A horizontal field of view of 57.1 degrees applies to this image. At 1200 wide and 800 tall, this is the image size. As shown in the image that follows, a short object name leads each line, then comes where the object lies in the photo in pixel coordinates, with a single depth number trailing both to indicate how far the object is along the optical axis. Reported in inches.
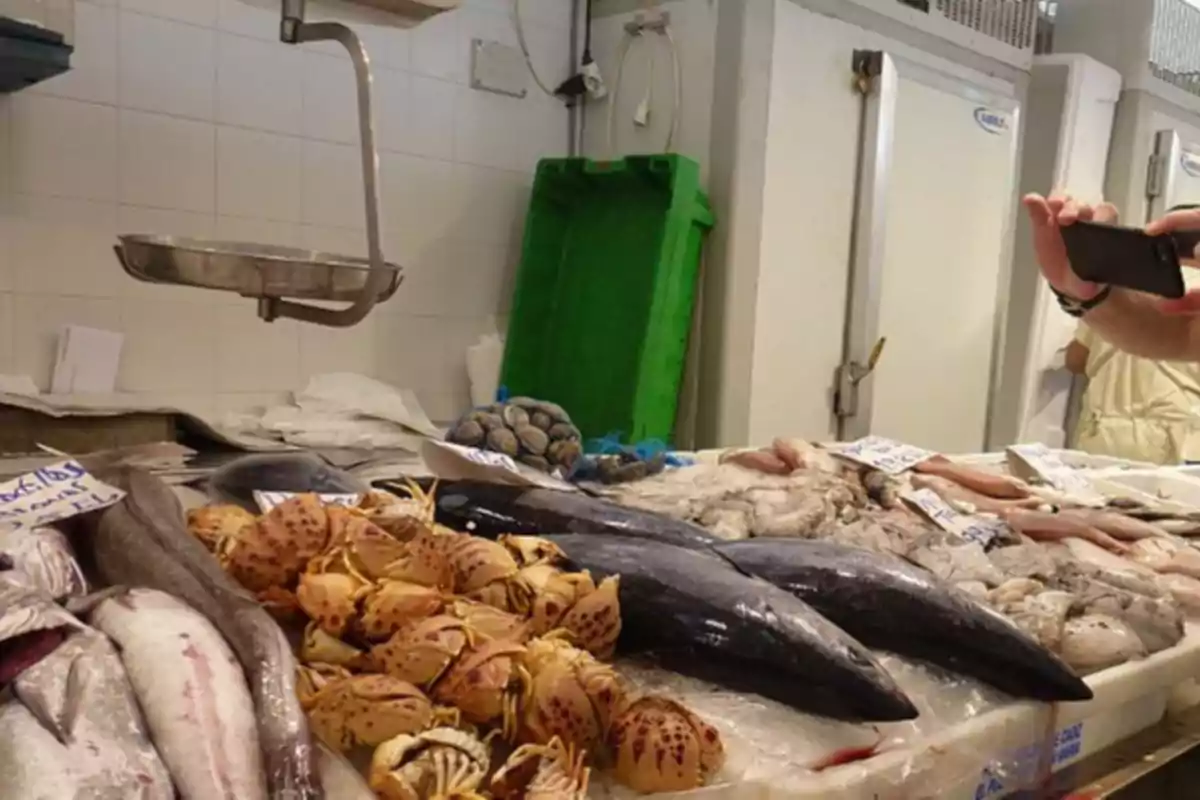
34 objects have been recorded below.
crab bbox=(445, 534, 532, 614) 31.4
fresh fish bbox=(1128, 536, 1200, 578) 52.6
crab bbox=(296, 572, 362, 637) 28.8
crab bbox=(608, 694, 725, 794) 26.4
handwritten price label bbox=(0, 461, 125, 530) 33.3
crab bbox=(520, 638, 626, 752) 26.7
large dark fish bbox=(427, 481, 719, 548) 39.5
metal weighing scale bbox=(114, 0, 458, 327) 45.6
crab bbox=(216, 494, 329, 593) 30.9
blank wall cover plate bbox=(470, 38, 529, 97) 106.3
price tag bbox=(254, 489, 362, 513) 38.4
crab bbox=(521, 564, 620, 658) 31.2
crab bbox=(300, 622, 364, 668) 28.3
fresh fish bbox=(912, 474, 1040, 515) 59.8
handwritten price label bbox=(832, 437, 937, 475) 65.1
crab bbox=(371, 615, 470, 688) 26.9
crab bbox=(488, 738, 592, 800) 25.1
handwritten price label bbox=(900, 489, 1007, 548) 52.7
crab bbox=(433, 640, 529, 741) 26.6
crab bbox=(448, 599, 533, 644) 28.8
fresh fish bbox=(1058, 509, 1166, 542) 57.1
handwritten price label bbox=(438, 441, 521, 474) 45.8
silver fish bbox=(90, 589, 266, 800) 22.1
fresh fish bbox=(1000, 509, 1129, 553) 55.4
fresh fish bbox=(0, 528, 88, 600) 29.3
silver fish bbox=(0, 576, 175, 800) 21.2
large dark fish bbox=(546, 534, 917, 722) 30.7
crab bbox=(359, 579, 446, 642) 28.5
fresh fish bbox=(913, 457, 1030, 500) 64.0
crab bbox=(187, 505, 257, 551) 33.6
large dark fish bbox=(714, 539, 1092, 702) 35.5
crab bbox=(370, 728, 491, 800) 24.0
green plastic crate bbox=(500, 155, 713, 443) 98.6
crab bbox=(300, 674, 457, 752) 25.3
